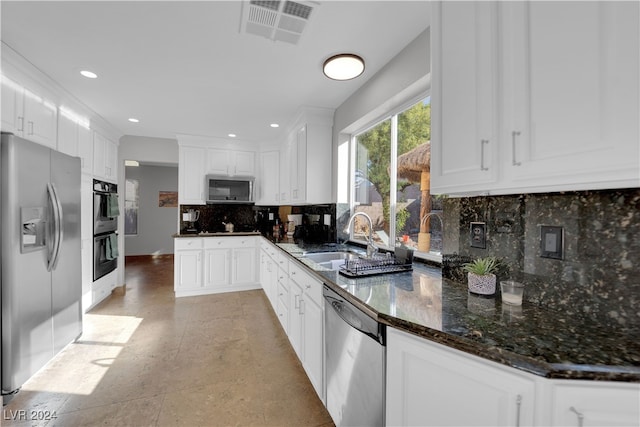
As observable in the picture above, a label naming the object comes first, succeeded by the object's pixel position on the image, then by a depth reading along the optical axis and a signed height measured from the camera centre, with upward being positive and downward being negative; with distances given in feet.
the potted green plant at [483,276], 4.15 -0.96
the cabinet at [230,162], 14.66 +2.88
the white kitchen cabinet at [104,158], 11.53 +2.53
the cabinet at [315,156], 10.25 +2.25
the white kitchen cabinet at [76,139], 9.08 +2.72
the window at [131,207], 21.93 +0.46
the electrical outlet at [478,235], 4.52 -0.34
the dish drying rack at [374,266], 5.35 -1.08
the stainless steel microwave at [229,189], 14.28 +1.35
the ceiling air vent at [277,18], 4.95 +3.87
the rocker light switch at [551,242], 3.51 -0.34
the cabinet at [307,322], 5.64 -2.61
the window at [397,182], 6.58 +0.97
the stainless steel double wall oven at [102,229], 11.40 -0.76
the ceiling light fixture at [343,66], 6.50 +3.74
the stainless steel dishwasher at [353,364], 3.65 -2.34
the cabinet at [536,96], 2.41 +1.31
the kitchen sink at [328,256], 7.93 -1.26
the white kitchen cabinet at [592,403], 2.25 -1.60
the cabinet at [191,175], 14.15 +2.06
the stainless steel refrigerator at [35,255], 5.86 -1.08
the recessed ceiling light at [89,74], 7.62 +3.99
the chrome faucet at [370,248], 6.62 -0.83
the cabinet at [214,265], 13.03 -2.60
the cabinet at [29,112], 6.71 +2.79
